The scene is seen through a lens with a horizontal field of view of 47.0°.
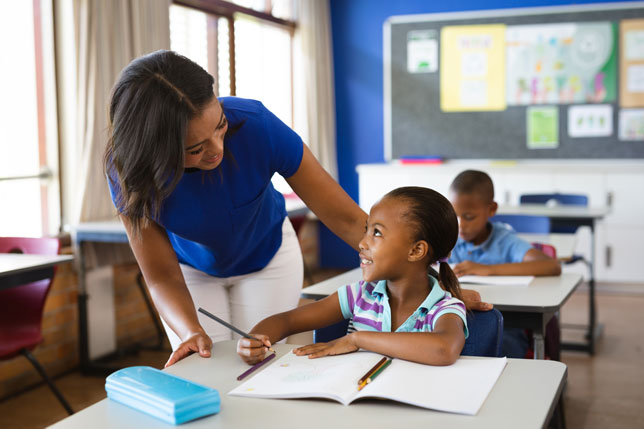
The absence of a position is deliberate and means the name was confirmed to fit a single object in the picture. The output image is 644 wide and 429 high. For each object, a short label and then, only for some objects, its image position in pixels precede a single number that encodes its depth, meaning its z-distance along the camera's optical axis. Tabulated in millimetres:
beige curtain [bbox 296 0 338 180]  5902
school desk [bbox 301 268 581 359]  1959
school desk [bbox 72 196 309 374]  3369
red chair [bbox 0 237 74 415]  2613
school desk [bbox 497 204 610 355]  3790
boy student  2572
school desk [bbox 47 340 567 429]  997
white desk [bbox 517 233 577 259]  2805
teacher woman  1251
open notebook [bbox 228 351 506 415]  1058
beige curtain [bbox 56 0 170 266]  3551
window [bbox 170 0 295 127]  4705
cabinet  5254
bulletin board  5473
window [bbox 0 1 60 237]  3410
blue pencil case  1004
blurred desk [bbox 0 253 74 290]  2363
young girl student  1470
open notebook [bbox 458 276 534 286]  2260
